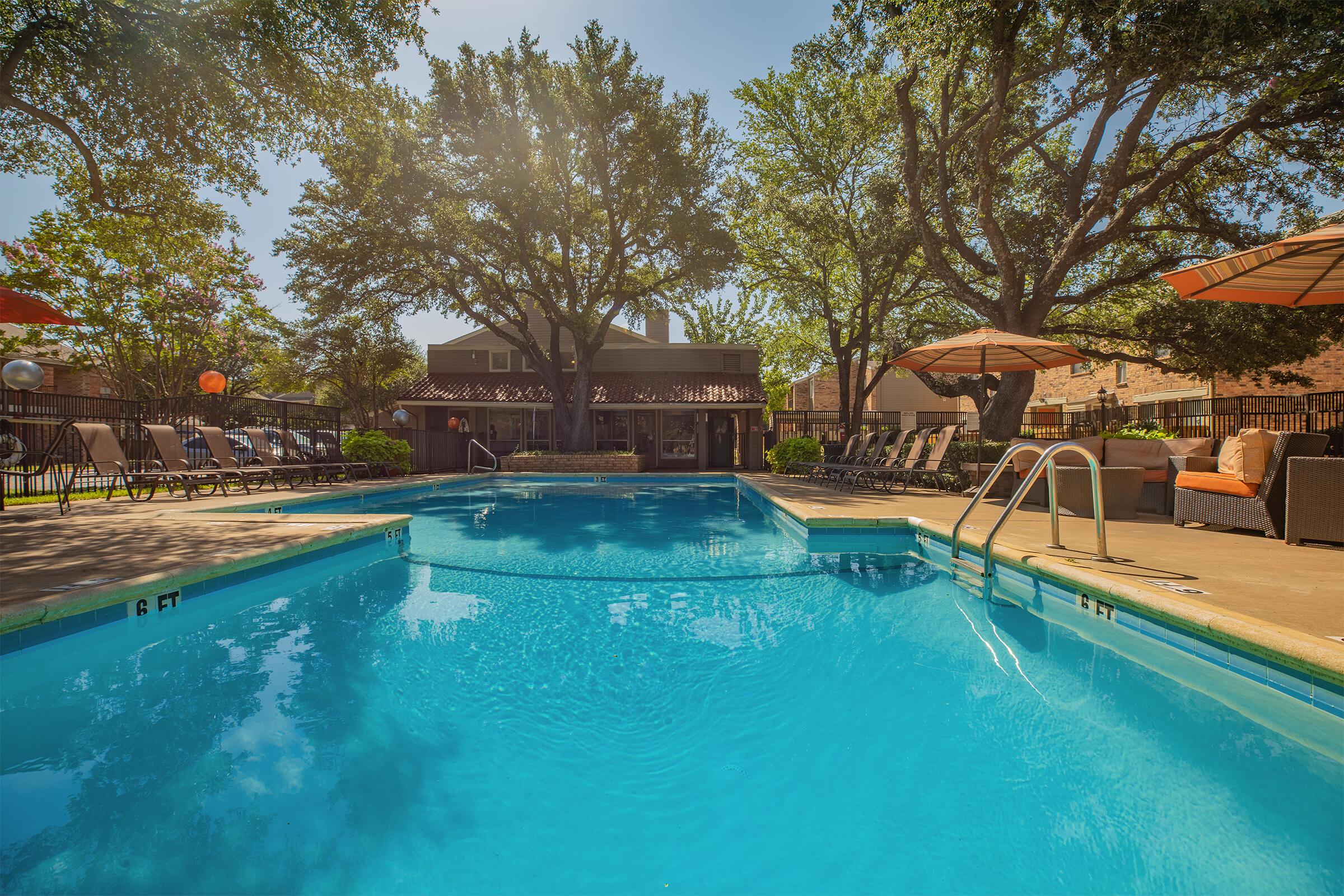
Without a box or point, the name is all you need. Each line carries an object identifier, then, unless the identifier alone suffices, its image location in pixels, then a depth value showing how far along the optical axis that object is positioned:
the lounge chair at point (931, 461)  9.66
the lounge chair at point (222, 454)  9.54
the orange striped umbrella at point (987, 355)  8.52
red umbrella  6.32
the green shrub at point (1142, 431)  13.31
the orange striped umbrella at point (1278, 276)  4.59
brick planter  18.20
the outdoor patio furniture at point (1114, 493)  6.98
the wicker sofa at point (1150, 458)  7.38
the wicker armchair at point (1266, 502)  5.19
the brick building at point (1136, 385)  17.44
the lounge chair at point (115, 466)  8.29
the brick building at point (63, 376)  22.84
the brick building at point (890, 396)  33.12
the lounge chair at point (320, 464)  12.02
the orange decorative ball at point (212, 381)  12.67
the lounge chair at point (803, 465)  13.70
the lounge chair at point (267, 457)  10.97
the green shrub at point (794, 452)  16.61
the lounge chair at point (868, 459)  11.51
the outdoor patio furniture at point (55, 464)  7.62
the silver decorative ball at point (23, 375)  10.09
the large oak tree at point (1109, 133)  8.39
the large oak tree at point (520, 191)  15.30
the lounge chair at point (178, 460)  9.17
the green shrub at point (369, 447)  14.85
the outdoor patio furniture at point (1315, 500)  4.77
